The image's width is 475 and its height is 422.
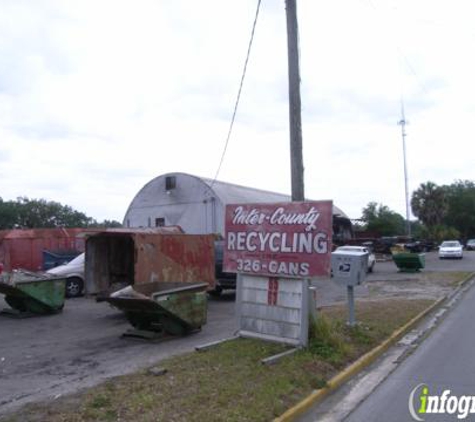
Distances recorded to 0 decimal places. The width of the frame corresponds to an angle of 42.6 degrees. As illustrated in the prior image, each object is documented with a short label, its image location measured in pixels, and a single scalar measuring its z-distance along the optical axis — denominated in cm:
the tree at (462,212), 9031
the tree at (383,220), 7024
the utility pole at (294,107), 1077
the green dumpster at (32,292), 1431
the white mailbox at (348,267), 1108
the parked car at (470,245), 7319
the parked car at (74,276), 1894
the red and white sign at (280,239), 917
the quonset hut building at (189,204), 3319
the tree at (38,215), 8338
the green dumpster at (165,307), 1089
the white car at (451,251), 4612
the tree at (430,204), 7875
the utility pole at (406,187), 6154
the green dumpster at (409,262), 2977
